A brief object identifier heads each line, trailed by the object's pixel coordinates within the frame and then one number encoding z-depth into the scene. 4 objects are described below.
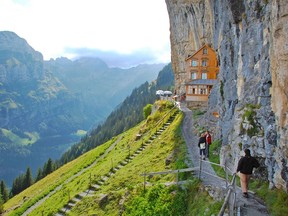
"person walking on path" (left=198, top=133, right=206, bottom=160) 22.16
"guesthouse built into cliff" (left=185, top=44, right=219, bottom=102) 53.94
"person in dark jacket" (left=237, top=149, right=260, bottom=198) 13.63
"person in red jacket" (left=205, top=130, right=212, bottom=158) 22.63
